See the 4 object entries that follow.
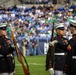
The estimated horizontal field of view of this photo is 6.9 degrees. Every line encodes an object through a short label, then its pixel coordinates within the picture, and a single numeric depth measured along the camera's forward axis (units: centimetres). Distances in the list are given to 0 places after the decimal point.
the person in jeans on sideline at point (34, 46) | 5181
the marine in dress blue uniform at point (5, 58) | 1608
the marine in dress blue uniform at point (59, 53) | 1758
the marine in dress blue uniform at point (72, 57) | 1383
